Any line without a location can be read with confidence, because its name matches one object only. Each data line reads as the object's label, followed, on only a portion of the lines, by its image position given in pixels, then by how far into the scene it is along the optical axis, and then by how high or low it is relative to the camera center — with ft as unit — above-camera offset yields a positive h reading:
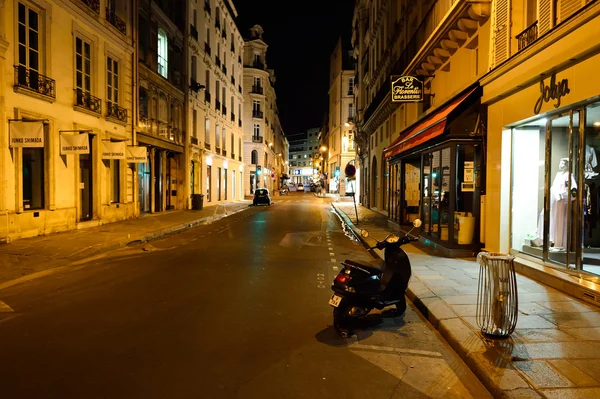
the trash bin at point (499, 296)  16.08 -4.01
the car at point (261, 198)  121.60 -3.50
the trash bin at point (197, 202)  95.35 -3.72
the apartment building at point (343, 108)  202.08 +36.68
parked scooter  17.80 -4.21
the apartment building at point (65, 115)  42.68 +8.12
